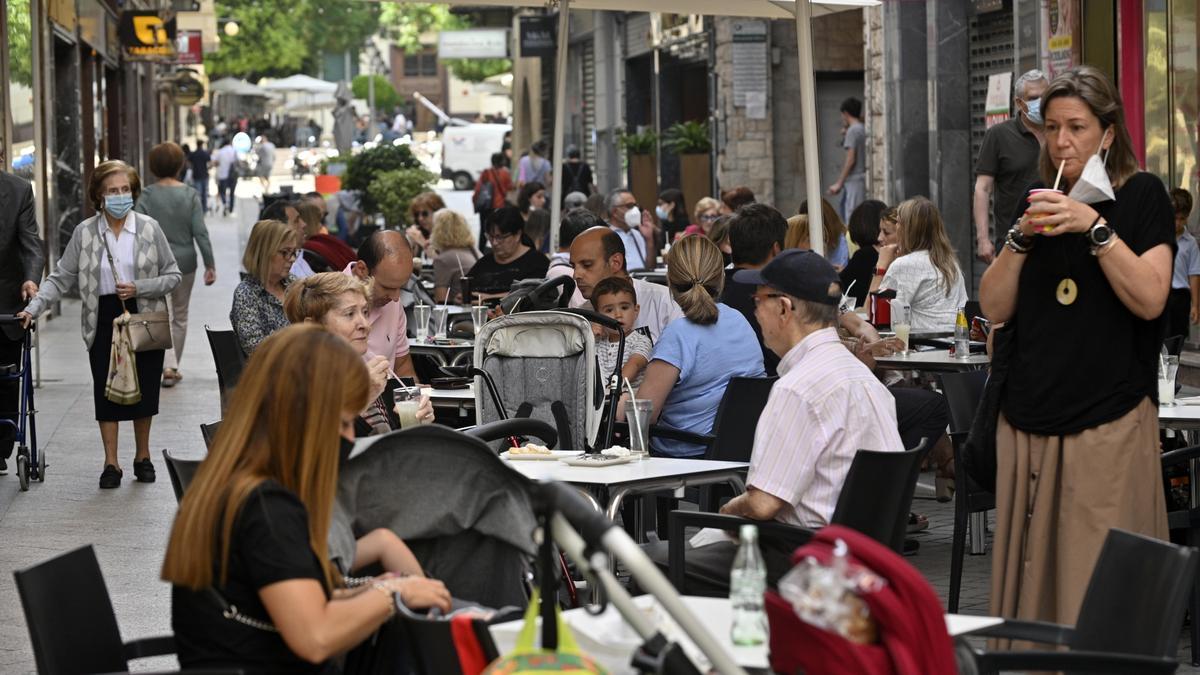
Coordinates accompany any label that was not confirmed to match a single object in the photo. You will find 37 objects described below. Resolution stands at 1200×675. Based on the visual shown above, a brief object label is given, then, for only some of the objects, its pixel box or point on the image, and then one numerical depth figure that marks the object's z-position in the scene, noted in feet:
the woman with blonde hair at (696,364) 40.94
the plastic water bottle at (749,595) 19.55
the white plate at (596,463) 33.50
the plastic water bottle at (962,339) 50.09
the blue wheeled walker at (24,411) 54.73
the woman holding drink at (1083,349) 27.84
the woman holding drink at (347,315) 35.47
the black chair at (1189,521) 34.01
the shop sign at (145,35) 156.58
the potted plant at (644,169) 151.31
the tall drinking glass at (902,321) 52.10
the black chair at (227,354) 49.25
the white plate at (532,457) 34.51
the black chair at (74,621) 20.44
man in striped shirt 28.09
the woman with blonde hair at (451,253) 75.02
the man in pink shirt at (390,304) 48.29
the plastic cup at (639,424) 34.15
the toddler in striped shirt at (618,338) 43.82
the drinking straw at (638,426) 34.21
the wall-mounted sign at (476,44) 256.51
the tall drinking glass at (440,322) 57.07
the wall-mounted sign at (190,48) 218.57
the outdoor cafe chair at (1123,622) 20.84
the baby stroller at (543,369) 41.44
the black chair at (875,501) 27.34
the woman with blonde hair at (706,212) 88.40
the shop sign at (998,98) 80.00
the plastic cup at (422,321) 56.61
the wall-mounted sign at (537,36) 185.99
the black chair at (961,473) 38.12
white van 293.10
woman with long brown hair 19.99
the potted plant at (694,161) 138.53
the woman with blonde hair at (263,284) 50.26
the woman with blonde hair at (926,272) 56.23
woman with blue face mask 55.77
